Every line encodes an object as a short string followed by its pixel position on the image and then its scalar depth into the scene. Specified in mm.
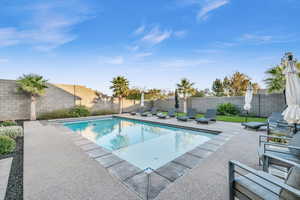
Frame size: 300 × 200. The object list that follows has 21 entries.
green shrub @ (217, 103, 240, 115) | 11609
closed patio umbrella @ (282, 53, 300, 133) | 3092
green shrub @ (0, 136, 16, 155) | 3748
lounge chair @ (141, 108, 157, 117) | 12597
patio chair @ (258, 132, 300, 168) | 2308
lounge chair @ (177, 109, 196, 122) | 9331
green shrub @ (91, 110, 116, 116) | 14439
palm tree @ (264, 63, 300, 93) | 7615
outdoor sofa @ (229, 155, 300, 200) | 1121
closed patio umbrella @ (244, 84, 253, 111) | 7688
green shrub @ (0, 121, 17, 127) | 7215
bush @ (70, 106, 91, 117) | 12359
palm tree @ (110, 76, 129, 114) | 14203
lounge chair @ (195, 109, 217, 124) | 8048
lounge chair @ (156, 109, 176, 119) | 10620
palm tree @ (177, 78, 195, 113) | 13198
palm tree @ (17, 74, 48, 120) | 9836
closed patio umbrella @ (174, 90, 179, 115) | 11292
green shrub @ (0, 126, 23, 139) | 5038
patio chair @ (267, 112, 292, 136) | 4616
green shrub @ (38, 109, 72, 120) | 11327
